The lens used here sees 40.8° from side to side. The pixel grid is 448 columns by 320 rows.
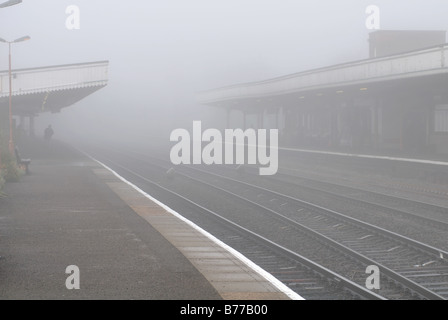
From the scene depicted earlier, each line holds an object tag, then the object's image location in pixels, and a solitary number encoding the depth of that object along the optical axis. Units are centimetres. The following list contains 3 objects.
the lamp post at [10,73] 3124
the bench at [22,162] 2570
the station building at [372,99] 2700
